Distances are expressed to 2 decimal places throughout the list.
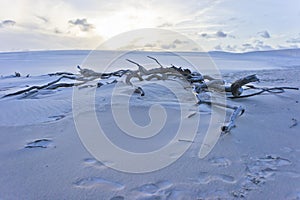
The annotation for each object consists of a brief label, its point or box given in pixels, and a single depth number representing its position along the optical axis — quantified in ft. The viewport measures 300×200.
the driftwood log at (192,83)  9.27
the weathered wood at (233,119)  7.18
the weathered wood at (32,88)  12.55
